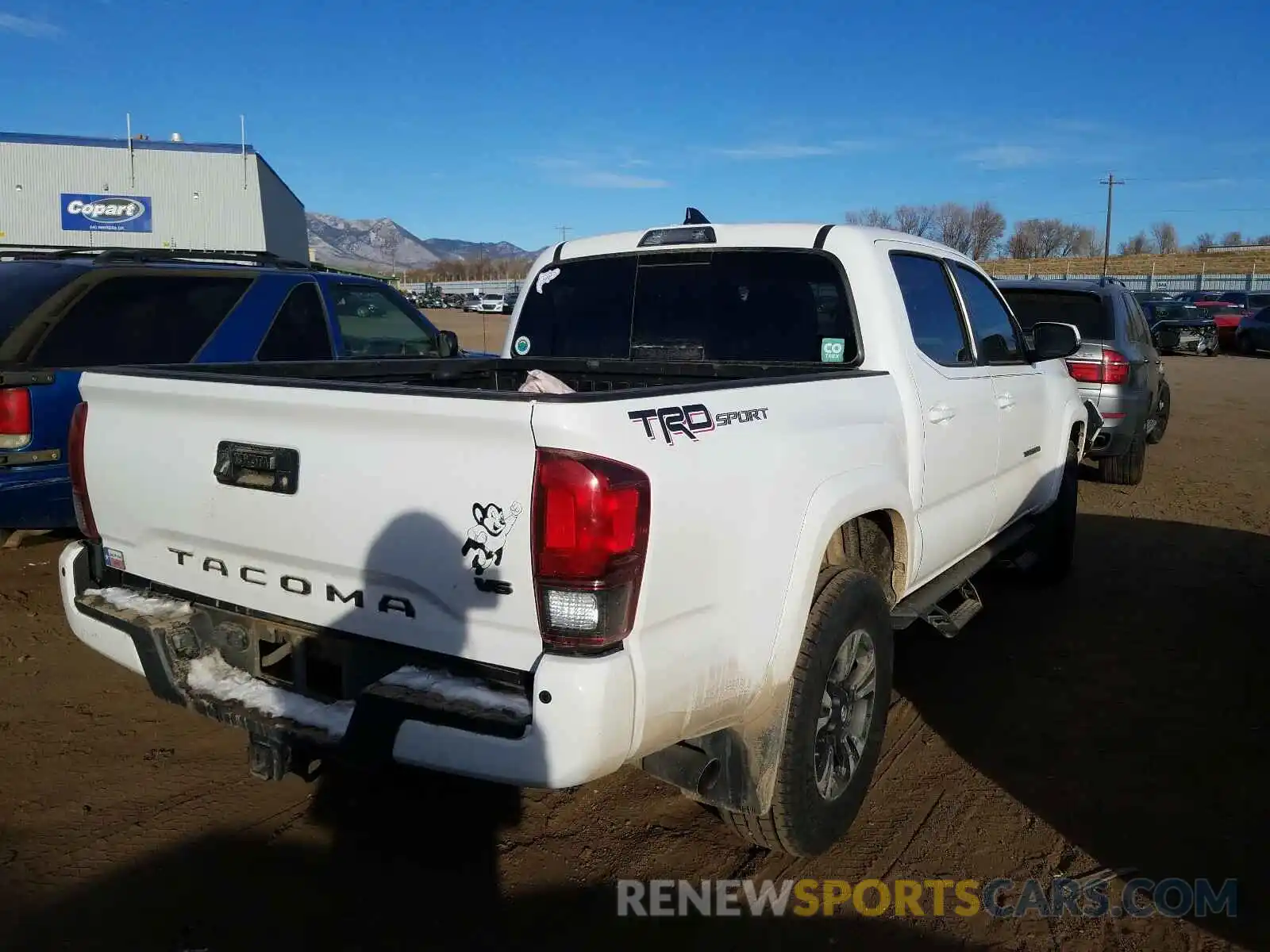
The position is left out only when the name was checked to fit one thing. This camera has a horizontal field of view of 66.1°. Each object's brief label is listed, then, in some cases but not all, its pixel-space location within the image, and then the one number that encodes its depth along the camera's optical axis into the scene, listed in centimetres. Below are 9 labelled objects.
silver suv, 865
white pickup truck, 222
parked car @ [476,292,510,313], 4764
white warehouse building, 2456
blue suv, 481
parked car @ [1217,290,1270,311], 3472
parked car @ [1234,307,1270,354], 2886
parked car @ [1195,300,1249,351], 3109
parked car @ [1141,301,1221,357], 2792
